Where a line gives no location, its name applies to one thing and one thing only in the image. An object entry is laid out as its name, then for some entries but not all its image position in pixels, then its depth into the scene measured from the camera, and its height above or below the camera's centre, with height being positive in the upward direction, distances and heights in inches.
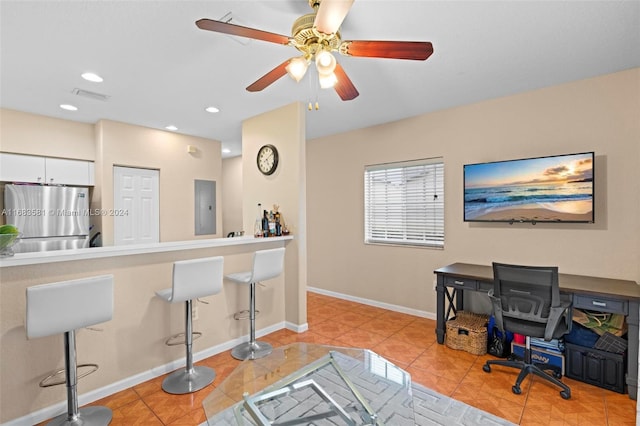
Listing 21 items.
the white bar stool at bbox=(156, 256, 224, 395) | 94.7 -27.9
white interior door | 173.9 +2.1
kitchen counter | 78.7 -38.6
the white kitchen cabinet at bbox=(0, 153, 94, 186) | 149.6 +20.6
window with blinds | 156.2 +2.6
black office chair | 91.7 -31.8
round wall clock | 150.0 +25.0
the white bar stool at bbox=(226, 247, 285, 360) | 116.6 -27.9
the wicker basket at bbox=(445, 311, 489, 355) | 118.2 -50.6
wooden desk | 89.7 -28.7
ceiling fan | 58.0 +35.2
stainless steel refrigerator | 148.4 -3.4
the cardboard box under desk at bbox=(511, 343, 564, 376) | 104.8 -53.3
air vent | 126.6 +49.2
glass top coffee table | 60.2 -41.2
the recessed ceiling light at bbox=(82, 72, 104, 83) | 110.7 +49.3
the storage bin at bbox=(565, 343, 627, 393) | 94.0 -51.6
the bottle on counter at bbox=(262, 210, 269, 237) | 142.8 -8.6
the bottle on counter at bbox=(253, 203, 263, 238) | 144.2 -9.1
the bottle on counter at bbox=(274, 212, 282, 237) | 144.4 -8.2
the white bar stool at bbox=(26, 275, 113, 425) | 70.2 -26.0
